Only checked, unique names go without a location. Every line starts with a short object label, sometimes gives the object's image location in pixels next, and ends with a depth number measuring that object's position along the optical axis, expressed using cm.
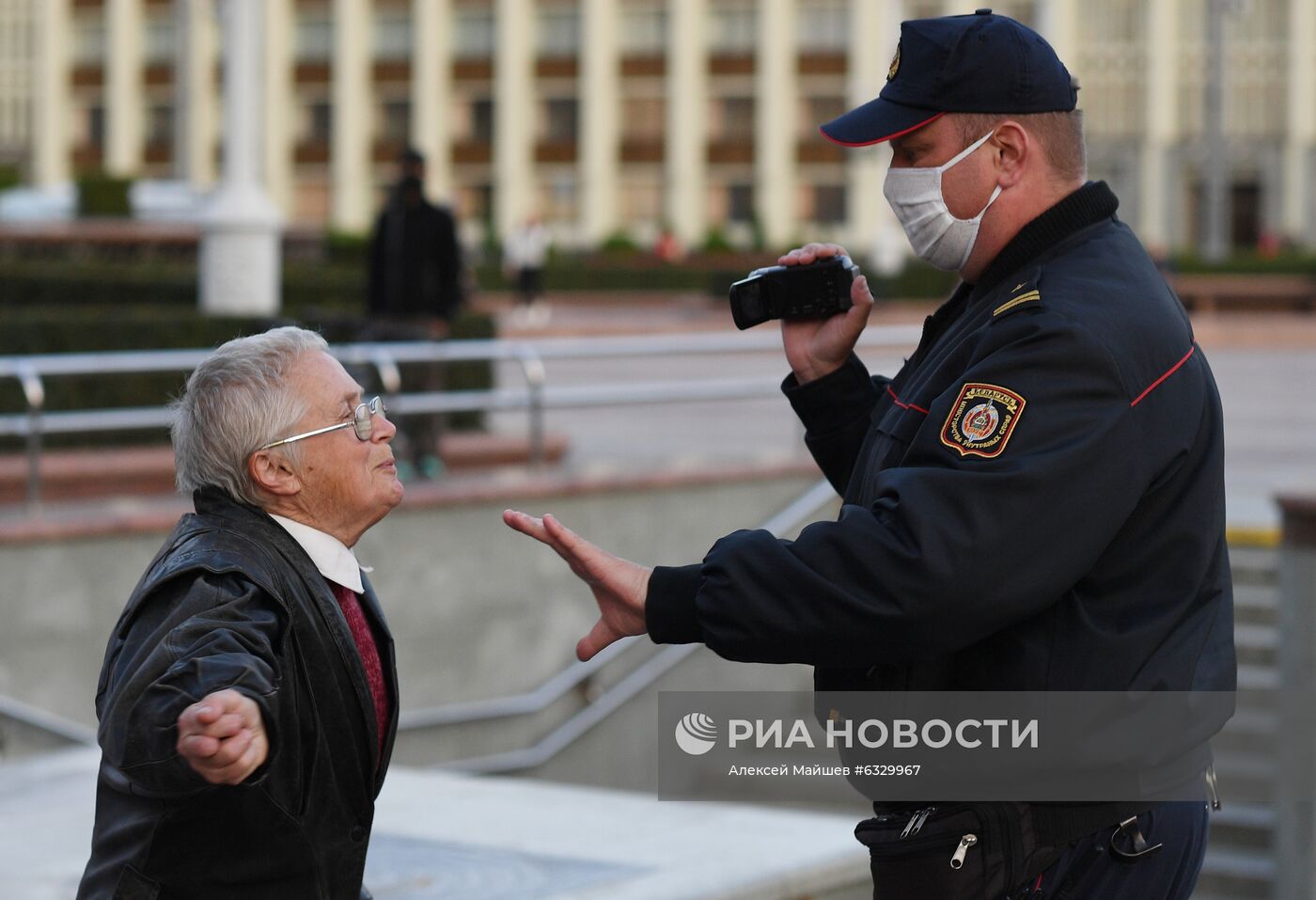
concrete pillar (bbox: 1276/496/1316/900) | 798
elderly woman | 270
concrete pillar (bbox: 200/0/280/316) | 1294
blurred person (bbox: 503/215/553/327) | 3183
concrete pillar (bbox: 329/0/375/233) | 6838
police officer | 254
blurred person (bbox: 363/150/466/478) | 1126
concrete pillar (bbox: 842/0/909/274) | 6122
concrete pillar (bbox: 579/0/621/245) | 6600
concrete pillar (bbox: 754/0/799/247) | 6419
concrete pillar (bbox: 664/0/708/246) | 6494
